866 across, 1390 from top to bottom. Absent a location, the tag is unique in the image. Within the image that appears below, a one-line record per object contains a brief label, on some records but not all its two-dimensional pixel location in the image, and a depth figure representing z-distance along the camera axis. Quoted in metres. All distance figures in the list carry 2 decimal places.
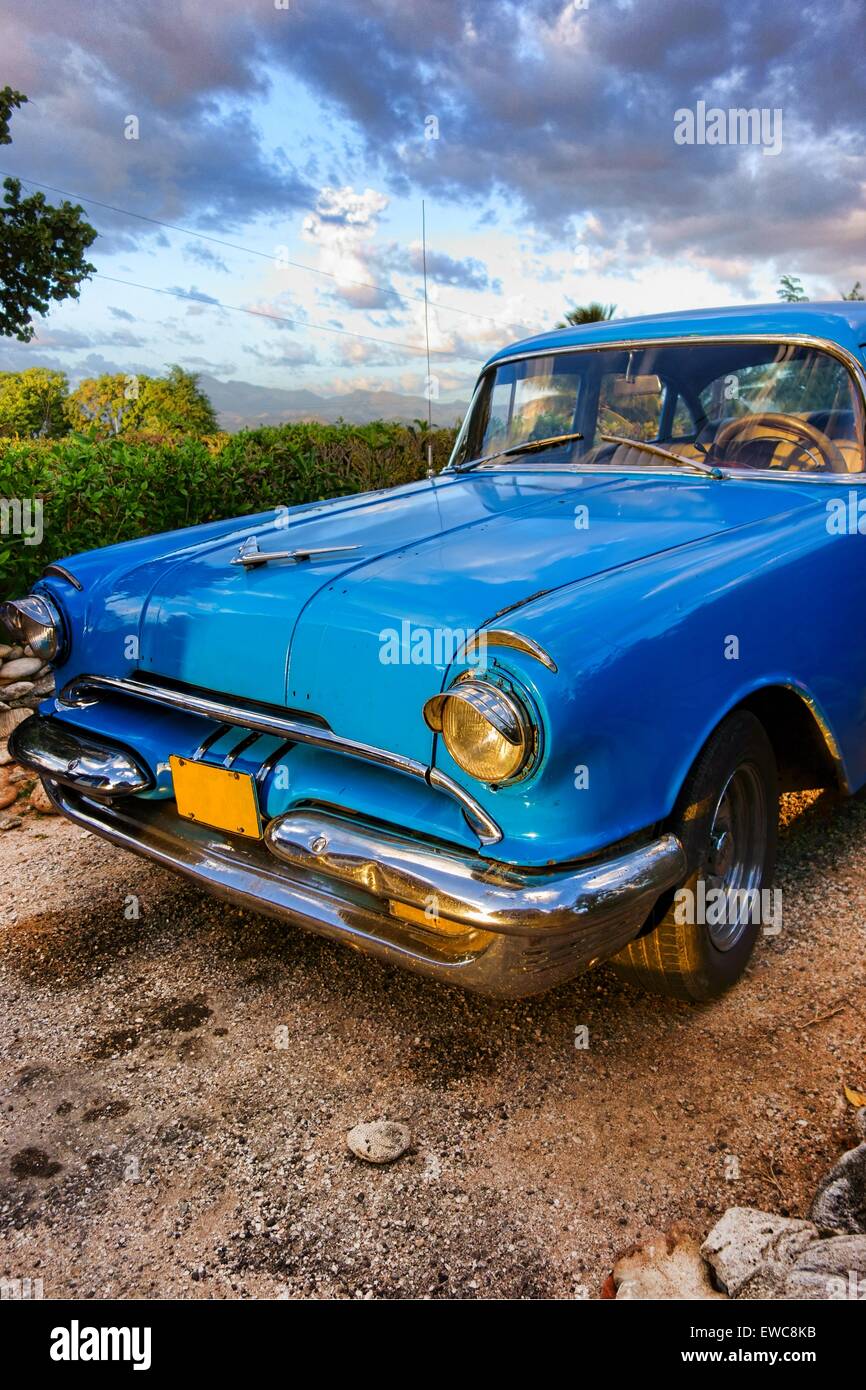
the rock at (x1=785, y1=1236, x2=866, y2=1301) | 1.56
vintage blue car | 1.81
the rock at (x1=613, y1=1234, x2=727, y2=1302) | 1.66
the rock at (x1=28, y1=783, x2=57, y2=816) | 3.99
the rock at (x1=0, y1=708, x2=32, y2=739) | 4.60
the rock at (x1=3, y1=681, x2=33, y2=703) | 4.65
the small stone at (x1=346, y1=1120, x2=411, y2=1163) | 2.00
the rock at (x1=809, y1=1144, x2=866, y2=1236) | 1.75
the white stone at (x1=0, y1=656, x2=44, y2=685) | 4.71
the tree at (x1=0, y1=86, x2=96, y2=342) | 22.78
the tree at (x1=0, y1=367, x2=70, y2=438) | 40.50
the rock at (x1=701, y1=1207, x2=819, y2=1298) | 1.65
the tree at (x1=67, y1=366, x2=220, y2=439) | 38.70
